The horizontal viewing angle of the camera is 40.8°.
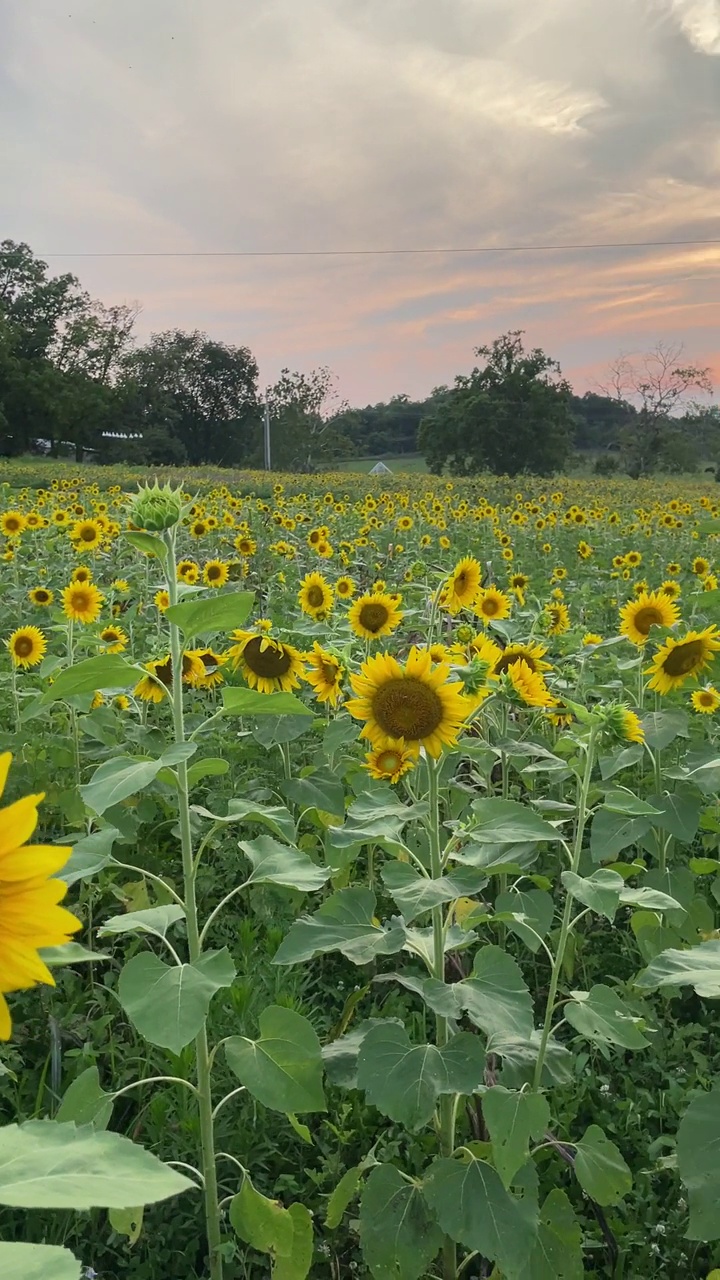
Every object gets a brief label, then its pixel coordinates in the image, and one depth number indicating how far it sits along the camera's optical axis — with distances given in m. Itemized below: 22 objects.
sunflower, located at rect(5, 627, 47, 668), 3.74
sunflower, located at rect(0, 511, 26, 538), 5.84
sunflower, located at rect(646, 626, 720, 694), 2.45
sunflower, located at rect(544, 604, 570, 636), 3.79
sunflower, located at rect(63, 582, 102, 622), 3.59
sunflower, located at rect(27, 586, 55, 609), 4.54
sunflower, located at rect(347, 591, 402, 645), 2.85
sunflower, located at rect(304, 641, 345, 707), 2.58
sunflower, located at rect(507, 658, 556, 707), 2.19
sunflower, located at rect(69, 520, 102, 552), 5.18
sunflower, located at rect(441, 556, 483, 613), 2.63
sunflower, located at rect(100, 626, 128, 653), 3.38
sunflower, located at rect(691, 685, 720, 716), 2.71
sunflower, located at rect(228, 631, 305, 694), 2.68
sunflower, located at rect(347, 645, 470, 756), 1.65
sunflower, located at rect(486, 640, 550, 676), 2.47
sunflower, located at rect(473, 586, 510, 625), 3.13
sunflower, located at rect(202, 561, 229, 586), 4.61
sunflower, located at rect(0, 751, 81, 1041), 0.61
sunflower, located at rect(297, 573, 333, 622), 3.58
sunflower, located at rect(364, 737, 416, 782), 1.70
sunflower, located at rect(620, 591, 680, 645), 3.02
